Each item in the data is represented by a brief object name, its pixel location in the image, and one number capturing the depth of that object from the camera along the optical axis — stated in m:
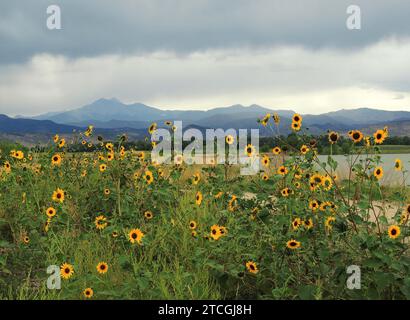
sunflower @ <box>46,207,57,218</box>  4.75
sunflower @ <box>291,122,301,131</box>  4.17
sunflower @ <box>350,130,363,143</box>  3.80
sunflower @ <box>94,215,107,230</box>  5.01
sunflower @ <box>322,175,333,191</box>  4.27
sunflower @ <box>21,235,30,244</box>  4.84
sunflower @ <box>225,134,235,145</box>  5.14
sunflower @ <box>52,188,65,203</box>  4.95
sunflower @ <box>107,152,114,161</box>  6.29
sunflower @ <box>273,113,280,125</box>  4.54
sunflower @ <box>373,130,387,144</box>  3.86
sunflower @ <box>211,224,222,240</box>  3.91
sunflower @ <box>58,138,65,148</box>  6.71
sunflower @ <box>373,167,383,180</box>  3.89
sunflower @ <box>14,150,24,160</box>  6.41
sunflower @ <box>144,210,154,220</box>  4.97
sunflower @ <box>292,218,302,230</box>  3.87
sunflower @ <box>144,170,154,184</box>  5.37
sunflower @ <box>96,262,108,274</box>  3.71
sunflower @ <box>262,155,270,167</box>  4.91
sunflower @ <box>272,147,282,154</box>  4.81
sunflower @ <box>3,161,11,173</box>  6.75
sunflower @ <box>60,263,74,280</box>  3.89
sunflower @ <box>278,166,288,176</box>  4.94
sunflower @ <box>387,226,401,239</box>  3.33
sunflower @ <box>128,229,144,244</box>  4.10
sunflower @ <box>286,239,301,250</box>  3.63
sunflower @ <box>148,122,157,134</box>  5.84
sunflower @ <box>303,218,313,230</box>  3.82
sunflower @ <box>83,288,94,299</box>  3.45
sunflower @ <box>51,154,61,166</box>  6.20
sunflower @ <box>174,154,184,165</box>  6.29
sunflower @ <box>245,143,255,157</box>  4.59
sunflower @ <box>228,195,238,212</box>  4.86
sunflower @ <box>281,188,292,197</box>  4.37
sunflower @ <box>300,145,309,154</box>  4.78
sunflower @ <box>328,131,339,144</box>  3.86
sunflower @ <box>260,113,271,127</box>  4.57
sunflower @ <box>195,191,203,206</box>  4.76
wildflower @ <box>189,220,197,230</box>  4.46
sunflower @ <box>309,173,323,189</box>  4.23
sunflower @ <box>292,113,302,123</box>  4.23
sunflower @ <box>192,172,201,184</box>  5.64
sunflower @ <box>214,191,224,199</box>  5.37
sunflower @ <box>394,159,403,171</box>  4.36
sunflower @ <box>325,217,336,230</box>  3.99
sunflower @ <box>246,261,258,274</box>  3.67
